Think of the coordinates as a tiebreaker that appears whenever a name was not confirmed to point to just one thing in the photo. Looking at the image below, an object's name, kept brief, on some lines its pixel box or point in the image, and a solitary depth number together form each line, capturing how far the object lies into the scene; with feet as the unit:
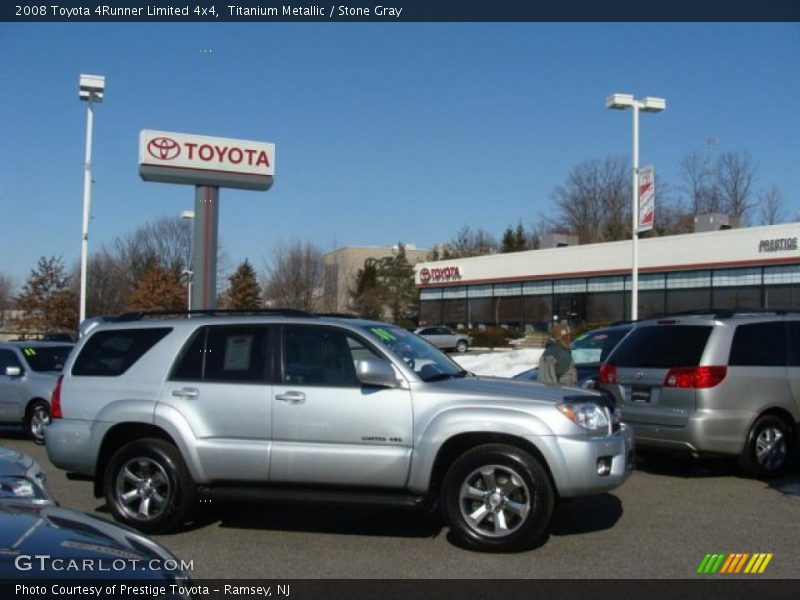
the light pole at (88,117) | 82.33
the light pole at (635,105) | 84.28
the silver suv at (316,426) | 21.91
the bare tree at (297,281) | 157.99
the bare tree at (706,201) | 236.63
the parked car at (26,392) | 44.68
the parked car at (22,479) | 19.35
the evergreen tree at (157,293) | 157.79
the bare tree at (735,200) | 232.32
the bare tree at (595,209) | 254.47
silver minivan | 31.12
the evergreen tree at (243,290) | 155.84
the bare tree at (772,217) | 227.81
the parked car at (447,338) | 156.76
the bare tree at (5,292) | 249.18
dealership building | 130.11
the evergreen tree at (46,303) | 135.03
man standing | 33.53
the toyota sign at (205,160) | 83.15
